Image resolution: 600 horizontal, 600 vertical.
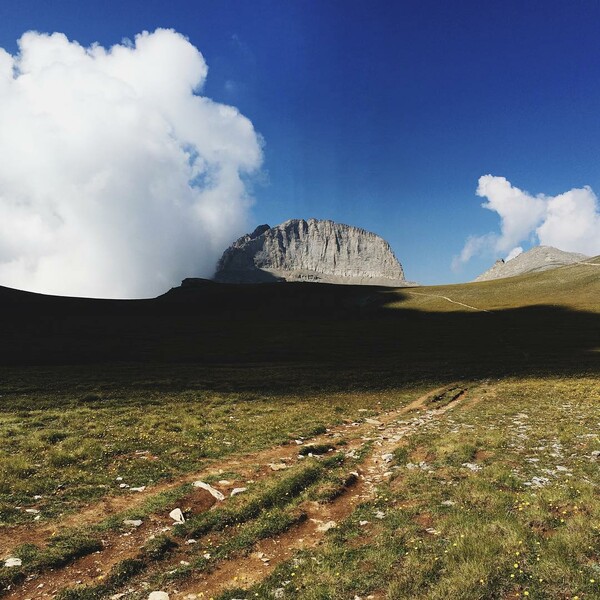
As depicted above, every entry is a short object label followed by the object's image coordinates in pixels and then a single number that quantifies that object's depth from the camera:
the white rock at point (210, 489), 14.57
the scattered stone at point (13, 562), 10.08
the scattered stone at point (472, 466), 16.49
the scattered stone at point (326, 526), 12.19
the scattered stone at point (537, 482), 14.30
